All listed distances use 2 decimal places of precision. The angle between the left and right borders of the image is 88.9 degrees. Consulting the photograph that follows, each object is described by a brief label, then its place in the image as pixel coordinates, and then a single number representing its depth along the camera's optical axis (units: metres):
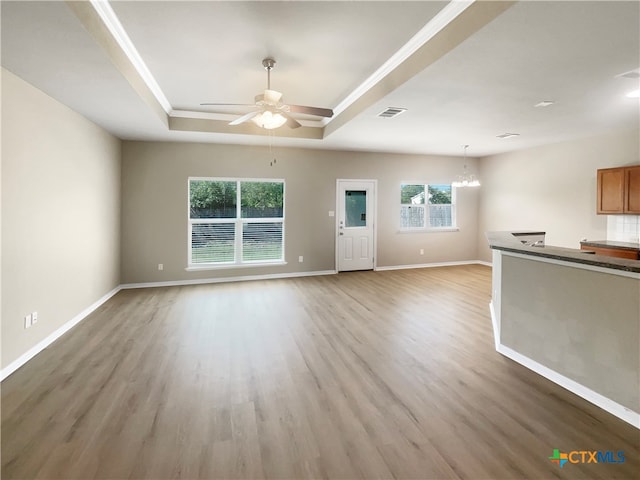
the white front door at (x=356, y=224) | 7.05
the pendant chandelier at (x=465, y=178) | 6.64
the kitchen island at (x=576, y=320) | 2.17
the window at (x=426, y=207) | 7.62
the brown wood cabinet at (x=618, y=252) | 4.39
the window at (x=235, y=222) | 6.19
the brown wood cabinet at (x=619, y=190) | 4.75
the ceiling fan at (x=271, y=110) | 3.12
